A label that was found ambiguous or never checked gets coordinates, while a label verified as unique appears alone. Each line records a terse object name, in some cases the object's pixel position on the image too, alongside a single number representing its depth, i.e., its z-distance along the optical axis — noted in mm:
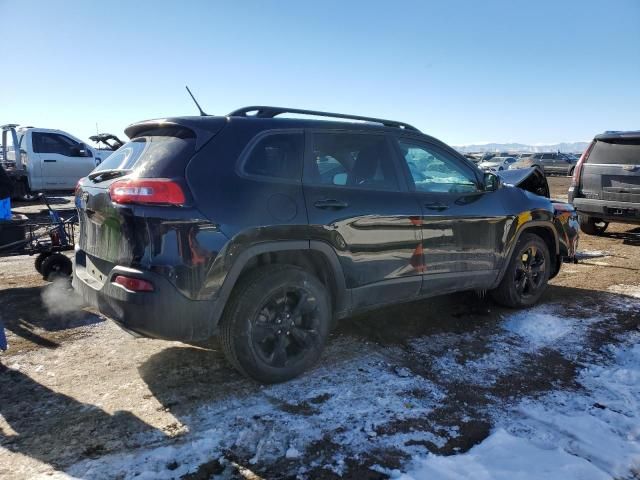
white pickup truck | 14219
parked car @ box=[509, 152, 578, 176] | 38531
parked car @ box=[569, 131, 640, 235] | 8789
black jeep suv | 2941
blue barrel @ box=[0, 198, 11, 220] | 5594
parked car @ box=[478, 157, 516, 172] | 42950
